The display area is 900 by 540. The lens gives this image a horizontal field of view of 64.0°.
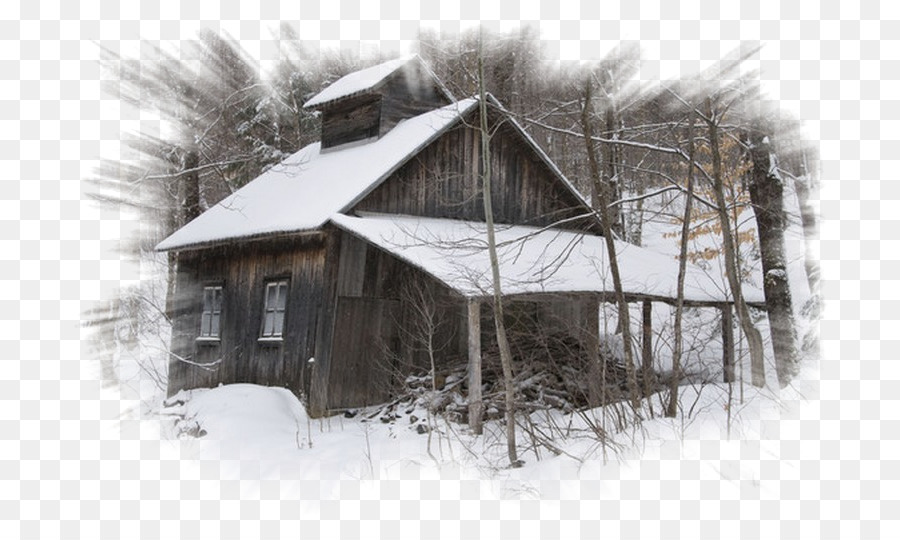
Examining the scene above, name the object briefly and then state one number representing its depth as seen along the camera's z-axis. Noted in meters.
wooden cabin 12.57
